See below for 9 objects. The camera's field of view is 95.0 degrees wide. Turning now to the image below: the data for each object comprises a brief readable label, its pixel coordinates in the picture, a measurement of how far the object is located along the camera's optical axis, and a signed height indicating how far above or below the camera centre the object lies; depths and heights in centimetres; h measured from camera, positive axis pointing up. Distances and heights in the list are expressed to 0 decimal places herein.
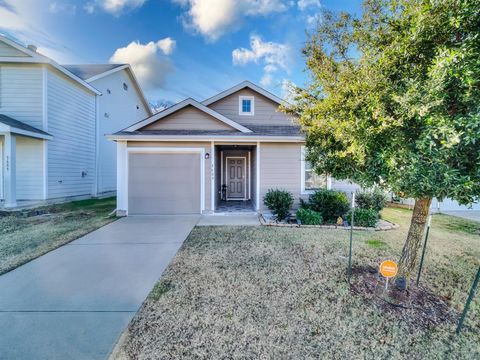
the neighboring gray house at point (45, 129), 917 +222
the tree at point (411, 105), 208 +79
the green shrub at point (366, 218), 666 -120
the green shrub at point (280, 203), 728 -83
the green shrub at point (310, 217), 681 -122
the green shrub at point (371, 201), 744 -78
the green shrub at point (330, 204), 723 -86
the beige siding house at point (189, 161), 793 +61
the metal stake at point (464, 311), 233 -142
